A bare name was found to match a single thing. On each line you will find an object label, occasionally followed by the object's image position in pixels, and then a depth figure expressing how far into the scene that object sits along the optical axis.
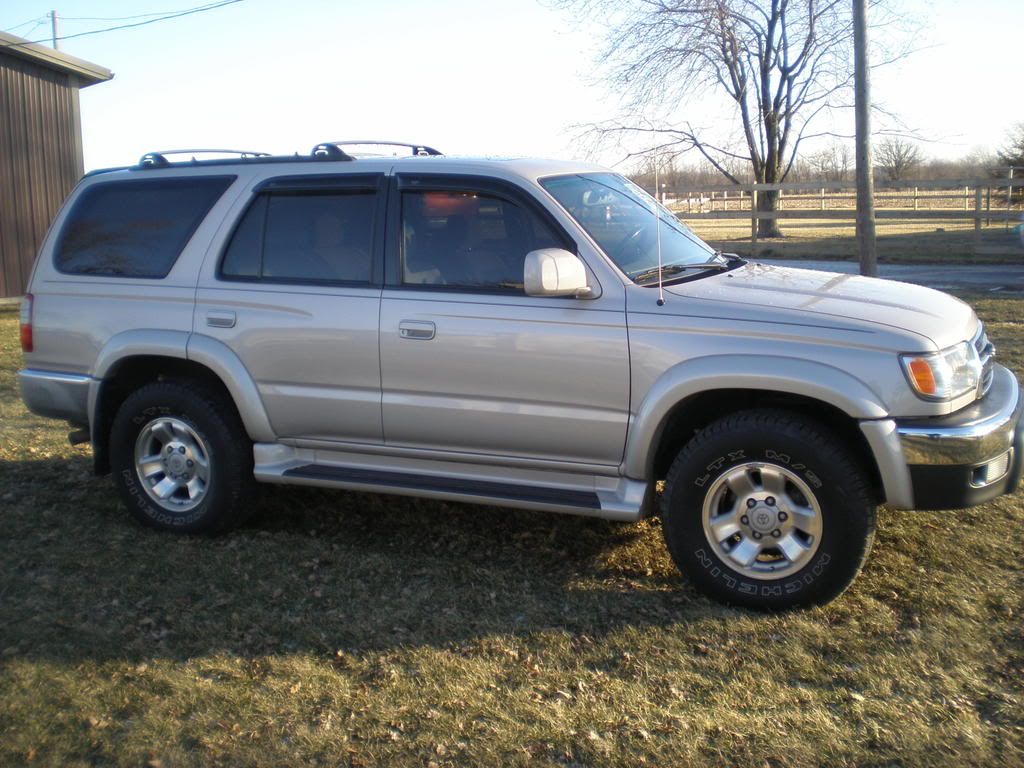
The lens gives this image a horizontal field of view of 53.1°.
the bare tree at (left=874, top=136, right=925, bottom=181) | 47.56
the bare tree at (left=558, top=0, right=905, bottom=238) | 29.56
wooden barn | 17.25
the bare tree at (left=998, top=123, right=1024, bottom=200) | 30.15
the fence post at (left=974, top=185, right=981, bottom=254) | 22.32
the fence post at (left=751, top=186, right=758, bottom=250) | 24.10
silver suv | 4.17
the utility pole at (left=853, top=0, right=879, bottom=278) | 11.55
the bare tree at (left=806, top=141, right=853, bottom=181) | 36.72
